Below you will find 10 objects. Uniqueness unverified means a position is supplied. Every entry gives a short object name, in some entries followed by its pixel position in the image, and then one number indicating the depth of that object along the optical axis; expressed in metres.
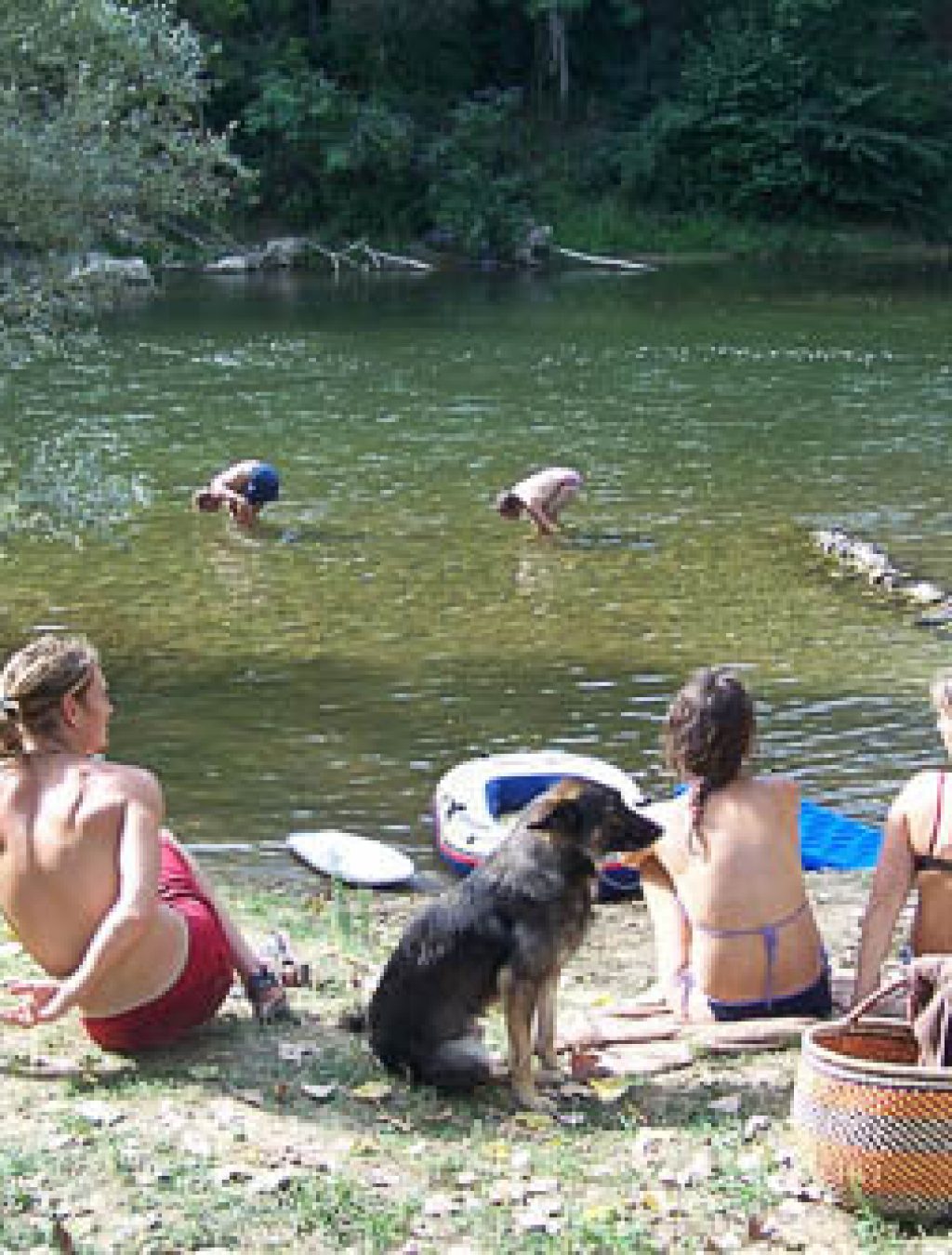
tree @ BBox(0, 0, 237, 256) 12.64
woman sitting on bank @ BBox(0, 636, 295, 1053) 5.54
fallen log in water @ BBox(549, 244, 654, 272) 42.22
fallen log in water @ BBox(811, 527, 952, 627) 14.28
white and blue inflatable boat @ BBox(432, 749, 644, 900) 9.16
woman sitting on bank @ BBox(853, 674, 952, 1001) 5.72
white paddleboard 9.05
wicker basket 4.69
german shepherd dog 5.59
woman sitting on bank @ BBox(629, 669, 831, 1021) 6.01
